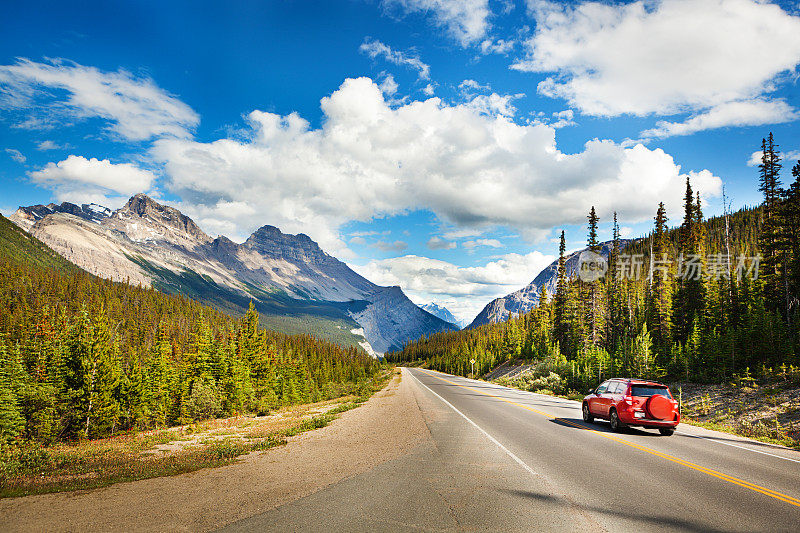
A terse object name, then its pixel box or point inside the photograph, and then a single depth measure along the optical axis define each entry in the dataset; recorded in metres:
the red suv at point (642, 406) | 14.27
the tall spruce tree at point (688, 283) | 46.69
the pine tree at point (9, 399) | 19.05
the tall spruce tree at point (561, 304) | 65.25
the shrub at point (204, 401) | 31.16
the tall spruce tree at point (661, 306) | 49.97
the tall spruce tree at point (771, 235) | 38.09
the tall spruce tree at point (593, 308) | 54.69
